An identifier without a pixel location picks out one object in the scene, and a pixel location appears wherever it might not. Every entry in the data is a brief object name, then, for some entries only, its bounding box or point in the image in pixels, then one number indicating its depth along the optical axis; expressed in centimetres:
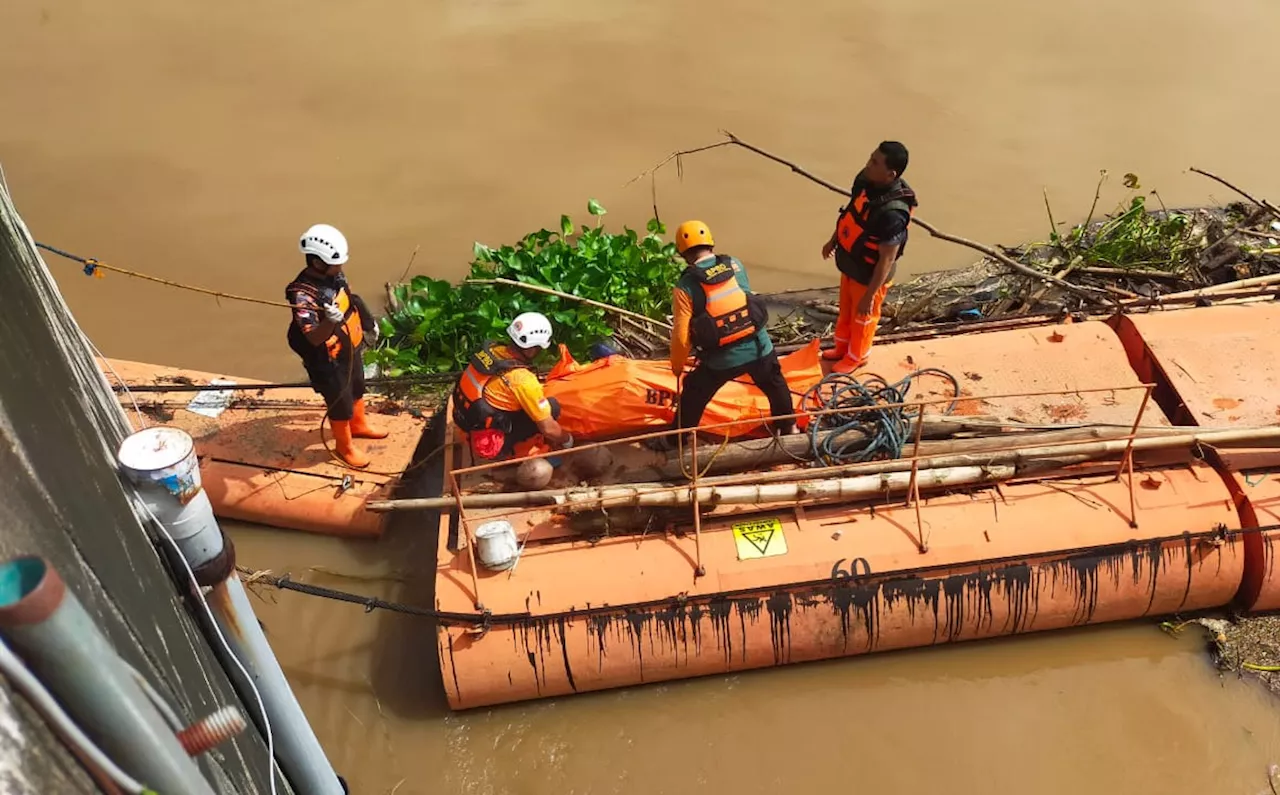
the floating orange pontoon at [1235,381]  496
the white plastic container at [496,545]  469
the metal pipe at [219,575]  246
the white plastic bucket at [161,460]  243
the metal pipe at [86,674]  165
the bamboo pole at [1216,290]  640
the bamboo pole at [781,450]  521
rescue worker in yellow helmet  481
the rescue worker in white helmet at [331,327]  517
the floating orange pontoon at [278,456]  581
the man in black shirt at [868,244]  539
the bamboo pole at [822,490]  482
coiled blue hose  515
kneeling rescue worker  497
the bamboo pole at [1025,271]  671
